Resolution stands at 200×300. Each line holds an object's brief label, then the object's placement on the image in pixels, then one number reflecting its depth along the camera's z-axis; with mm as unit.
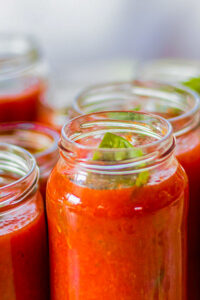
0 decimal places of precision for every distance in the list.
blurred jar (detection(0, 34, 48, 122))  849
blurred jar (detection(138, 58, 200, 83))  879
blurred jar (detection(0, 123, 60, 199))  757
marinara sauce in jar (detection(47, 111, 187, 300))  610
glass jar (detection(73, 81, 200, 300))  682
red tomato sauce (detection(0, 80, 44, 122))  847
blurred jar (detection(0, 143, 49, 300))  633
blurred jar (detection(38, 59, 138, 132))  844
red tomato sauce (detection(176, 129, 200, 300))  679
